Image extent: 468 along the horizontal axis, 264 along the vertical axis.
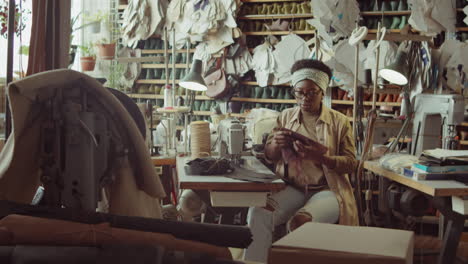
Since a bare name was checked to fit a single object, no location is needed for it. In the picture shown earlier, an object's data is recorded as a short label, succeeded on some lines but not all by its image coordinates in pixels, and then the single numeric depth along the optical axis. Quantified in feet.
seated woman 10.46
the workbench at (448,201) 9.32
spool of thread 11.94
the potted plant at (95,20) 21.29
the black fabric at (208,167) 9.95
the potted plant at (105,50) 19.24
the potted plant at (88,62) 18.65
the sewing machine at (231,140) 10.68
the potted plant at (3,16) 12.16
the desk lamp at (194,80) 13.26
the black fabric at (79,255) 2.86
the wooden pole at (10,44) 7.20
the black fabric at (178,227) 3.14
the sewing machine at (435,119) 11.80
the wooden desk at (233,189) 9.27
